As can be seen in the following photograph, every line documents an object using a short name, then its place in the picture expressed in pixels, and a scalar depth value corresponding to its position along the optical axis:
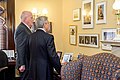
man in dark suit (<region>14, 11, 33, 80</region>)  1.97
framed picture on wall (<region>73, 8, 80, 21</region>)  3.13
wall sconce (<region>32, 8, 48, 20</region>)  3.49
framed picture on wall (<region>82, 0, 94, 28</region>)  2.80
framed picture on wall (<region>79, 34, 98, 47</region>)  2.71
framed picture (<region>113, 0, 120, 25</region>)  2.19
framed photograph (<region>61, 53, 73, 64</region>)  2.50
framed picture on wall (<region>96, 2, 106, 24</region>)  2.53
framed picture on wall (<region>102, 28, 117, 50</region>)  2.36
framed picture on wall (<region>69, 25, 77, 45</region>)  3.23
